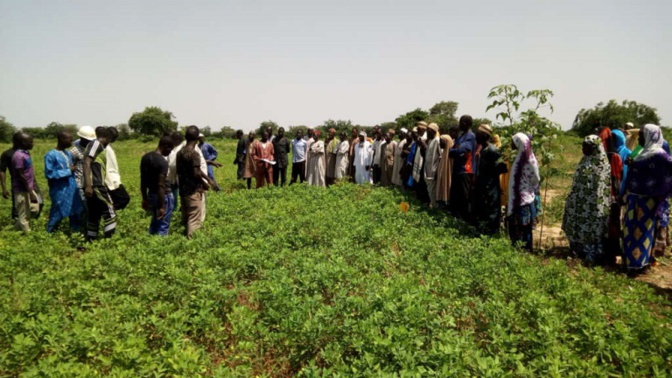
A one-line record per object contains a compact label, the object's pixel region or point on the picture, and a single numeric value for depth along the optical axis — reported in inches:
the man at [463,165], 290.7
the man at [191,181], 243.0
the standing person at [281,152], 479.5
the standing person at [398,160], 404.3
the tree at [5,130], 1942.7
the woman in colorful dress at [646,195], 219.5
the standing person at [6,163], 274.2
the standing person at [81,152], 248.5
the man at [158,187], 240.5
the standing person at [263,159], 463.5
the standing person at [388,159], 435.8
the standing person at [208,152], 375.3
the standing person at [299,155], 492.7
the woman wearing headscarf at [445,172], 312.5
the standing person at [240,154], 506.3
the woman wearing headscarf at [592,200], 237.1
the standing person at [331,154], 502.0
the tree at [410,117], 1925.4
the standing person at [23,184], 270.3
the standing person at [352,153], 490.3
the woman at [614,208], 244.1
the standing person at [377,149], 455.2
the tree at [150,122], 2719.0
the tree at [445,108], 3043.8
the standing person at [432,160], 323.3
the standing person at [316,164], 488.4
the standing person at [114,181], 257.9
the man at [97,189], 236.4
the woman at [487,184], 261.6
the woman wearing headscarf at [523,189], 242.4
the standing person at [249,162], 467.5
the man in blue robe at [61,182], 265.6
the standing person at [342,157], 495.2
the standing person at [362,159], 471.5
